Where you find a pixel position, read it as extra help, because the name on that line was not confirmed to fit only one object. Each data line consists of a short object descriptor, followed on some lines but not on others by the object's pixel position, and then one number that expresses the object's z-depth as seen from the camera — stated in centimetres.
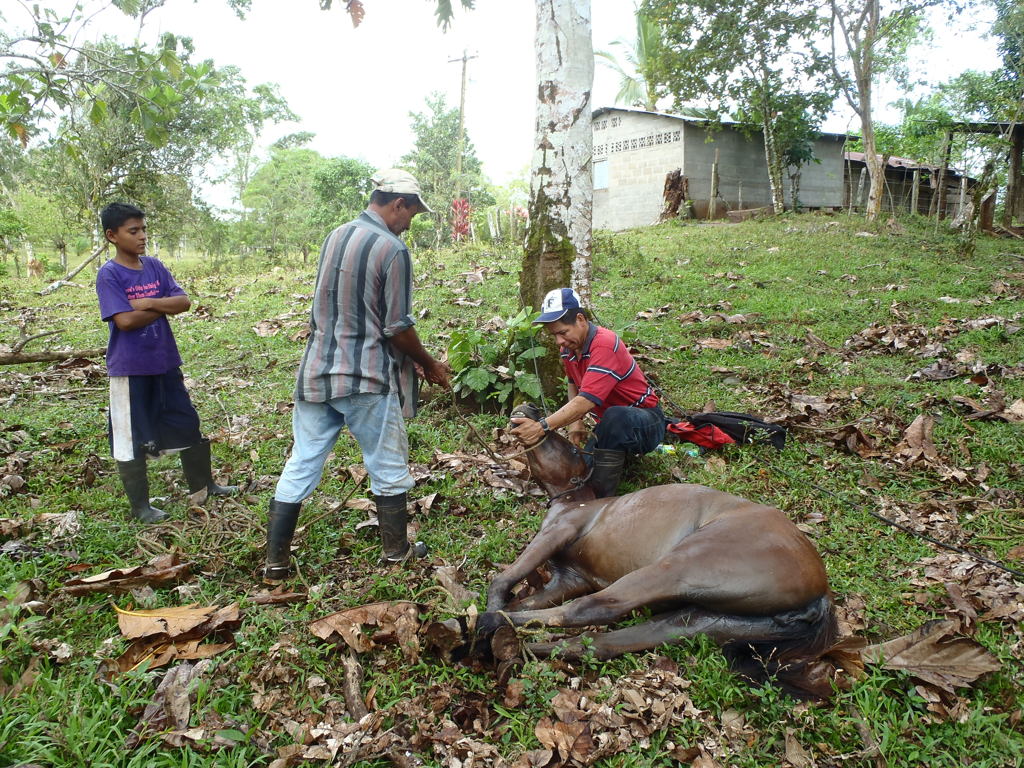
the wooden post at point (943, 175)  1762
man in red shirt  409
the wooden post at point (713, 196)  2106
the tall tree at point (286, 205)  2880
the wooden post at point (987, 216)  1554
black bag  520
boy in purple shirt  405
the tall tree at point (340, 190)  2530
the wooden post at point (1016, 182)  1997
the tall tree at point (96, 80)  470
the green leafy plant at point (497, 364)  567
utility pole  2728
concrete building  2141
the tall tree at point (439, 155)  3098
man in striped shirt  342
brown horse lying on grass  287
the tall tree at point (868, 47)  1603
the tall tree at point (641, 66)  2006
